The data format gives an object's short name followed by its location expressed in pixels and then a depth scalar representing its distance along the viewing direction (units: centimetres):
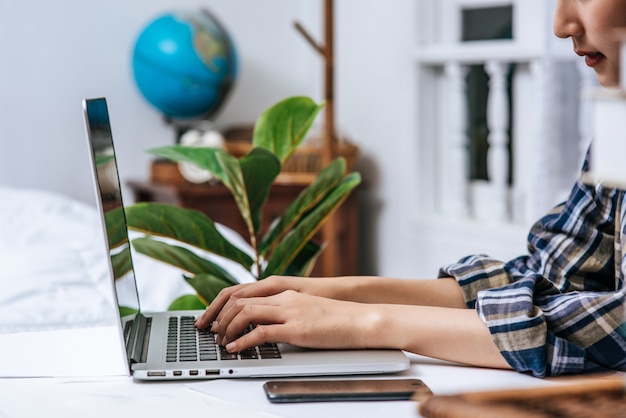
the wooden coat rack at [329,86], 246
